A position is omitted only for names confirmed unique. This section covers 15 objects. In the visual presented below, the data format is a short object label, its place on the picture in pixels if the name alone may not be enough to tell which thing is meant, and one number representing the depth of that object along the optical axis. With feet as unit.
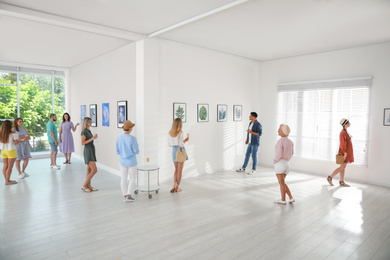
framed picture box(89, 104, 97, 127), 26.61
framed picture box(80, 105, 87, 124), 28.73
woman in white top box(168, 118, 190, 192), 17.48
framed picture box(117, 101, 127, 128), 21.65
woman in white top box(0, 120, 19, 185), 18.95
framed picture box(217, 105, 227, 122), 24.50
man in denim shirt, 24.14
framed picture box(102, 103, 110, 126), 24.33
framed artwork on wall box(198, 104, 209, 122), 22.98
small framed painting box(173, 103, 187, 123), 21.25
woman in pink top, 14.96
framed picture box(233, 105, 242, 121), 26.04
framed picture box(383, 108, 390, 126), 20.12
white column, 19.17
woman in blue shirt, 15.69
